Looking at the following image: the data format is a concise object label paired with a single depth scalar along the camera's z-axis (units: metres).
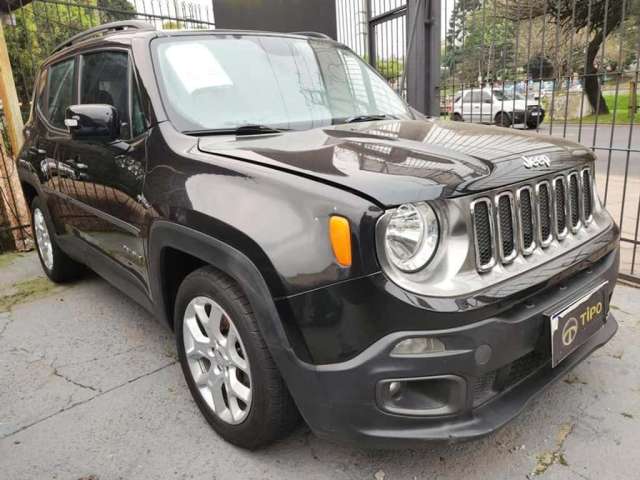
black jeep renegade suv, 1.69
